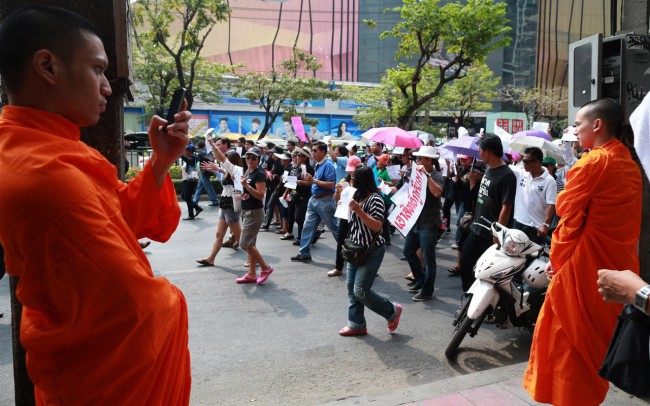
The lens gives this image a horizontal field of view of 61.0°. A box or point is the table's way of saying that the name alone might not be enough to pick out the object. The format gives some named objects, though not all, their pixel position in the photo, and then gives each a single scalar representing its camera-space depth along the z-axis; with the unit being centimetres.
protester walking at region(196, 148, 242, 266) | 798
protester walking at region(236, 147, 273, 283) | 722
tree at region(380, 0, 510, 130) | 1523
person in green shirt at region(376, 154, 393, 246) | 1062
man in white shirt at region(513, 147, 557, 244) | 637
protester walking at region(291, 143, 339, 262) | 881
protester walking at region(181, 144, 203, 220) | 1261
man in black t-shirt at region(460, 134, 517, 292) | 562
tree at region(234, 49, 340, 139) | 2512
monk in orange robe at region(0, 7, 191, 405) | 134
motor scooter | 473
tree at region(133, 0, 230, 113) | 1683
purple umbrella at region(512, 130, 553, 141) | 918
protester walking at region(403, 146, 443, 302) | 669
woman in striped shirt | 513
